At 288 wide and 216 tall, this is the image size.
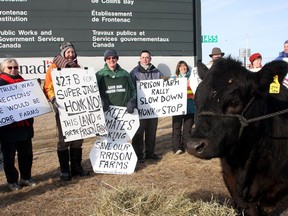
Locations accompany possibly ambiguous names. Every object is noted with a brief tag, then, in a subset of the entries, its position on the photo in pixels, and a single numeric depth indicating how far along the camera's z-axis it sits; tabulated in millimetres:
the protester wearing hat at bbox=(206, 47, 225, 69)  7203
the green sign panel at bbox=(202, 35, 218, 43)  10211
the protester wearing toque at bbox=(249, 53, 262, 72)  6215
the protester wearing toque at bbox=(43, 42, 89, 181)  5656
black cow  2955
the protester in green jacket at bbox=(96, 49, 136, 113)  6062
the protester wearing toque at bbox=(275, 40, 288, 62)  6678
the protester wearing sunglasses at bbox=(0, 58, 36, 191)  5297
